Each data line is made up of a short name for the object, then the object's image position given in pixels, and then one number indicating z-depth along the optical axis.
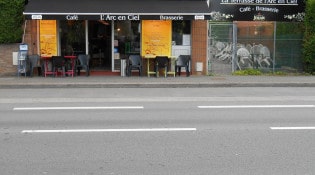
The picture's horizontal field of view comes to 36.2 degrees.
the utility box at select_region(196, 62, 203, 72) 20.67
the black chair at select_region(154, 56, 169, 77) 19.66
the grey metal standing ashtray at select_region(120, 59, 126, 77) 20.08
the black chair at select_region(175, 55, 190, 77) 20.17
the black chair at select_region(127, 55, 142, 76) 20.03
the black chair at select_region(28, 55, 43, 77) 19.45
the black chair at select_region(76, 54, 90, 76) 19.85
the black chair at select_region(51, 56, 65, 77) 19.30
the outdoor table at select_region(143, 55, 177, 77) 20.08
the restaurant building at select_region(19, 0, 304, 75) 18.98
